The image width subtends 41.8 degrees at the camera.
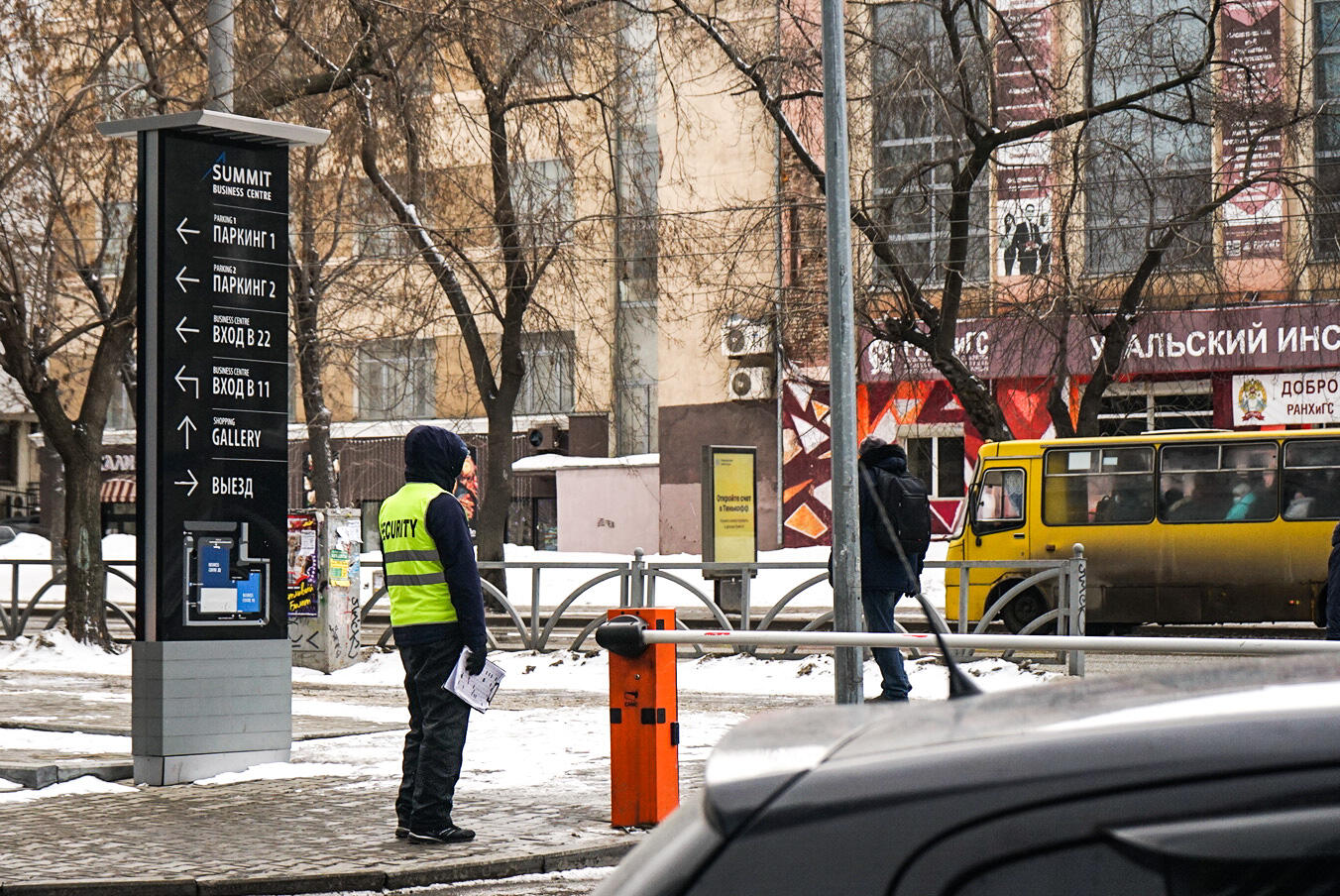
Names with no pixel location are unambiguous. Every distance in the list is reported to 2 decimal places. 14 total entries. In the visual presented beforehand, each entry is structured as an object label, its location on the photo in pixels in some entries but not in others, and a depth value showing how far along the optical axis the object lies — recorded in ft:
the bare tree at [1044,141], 68.28
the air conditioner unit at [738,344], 109.36
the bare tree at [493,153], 57.11
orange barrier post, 26.17
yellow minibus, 70.85
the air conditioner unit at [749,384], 119.55
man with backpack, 40.01
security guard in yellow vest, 24.91
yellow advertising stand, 69.67
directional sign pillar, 31.65
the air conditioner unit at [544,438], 138.82
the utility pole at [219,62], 36.35
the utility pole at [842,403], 38.29
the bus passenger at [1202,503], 72.33
